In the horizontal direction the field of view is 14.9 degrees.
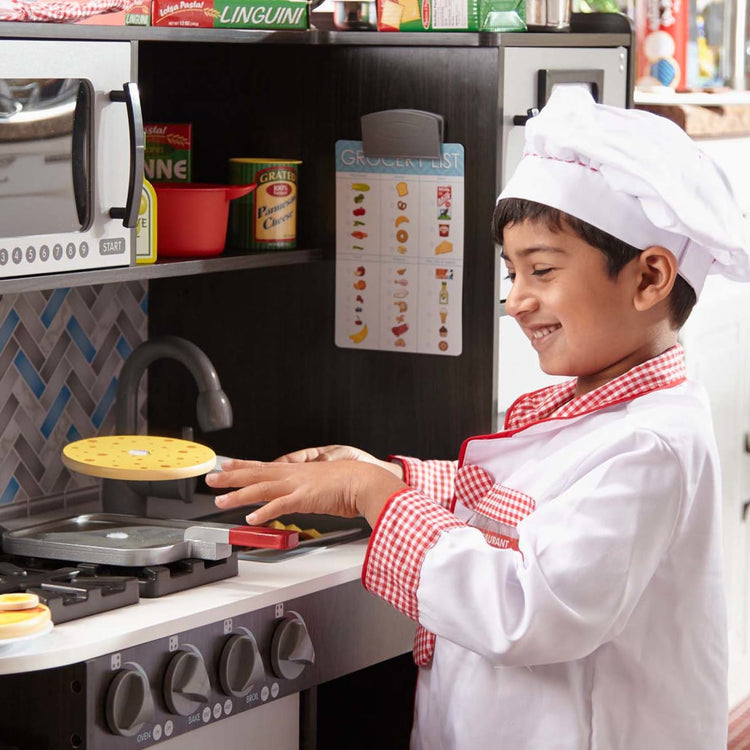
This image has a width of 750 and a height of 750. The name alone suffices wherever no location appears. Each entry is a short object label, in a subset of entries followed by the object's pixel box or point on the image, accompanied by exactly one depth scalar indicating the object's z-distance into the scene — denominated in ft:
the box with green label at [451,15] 8.88
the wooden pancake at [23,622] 7.63
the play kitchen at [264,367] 7.99
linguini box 8.71
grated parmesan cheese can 9.20
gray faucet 8.99
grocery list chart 9.03
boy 7.59
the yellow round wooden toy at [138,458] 8.58
